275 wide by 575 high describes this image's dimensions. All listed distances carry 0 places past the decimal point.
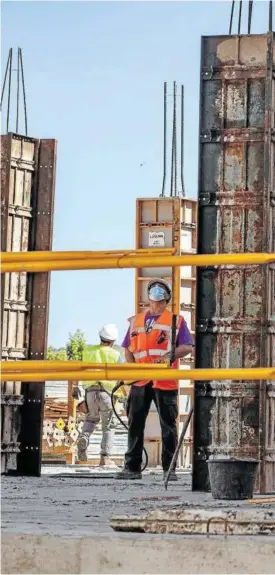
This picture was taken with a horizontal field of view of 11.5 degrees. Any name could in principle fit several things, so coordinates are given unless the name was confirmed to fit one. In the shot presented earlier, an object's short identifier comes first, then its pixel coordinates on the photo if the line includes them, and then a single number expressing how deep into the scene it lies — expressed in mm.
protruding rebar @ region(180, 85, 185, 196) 31547
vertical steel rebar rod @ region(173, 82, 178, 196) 31517
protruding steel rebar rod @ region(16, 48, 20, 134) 22516
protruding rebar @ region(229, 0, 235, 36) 16105
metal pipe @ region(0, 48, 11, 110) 23938
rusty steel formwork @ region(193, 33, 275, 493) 12867
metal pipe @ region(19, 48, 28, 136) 21538
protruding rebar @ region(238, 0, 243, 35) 16419
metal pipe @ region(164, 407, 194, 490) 12107
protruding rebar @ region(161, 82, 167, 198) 30719
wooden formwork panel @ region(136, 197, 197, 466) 24297
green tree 77269
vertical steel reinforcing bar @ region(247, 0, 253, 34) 14703
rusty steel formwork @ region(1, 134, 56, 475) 15641
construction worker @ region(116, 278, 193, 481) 14773
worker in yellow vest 20500
